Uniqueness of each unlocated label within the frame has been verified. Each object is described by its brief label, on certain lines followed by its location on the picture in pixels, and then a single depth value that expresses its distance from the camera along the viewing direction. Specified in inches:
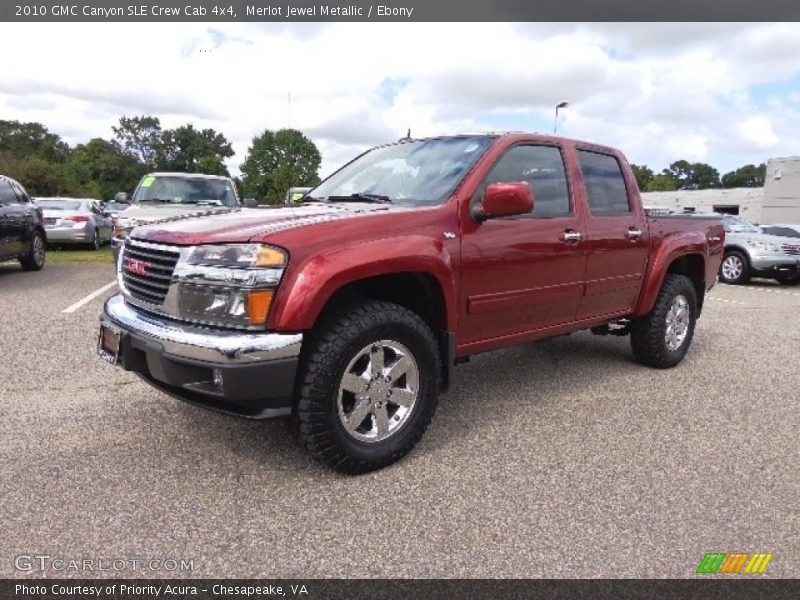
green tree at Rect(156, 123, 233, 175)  4025.6
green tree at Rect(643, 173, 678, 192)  3811.5
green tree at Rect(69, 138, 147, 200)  3538.4
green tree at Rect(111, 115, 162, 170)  4114.2
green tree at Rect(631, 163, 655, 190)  4026.8
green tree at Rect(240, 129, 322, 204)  3661.4
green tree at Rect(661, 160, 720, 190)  4761.3
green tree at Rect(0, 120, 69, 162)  3187.0
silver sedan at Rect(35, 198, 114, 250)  545.6
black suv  371.2
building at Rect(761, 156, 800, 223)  1417.3
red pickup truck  107.2
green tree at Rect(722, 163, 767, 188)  4151.1
